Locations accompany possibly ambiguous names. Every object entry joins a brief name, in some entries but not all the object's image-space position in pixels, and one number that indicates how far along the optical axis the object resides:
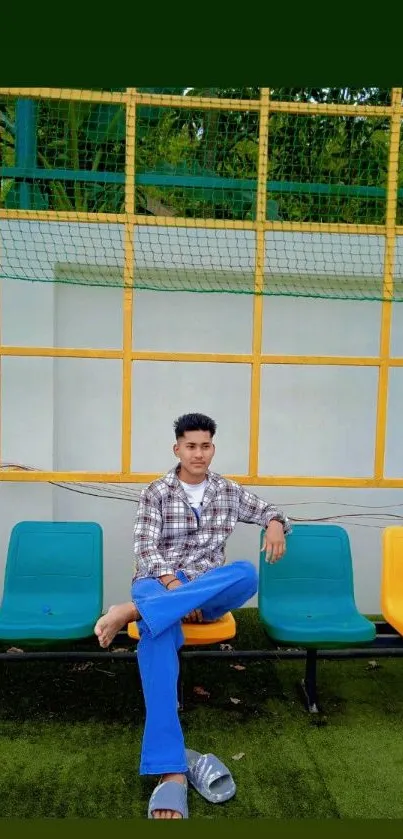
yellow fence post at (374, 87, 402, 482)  3.48
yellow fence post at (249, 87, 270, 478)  3.47
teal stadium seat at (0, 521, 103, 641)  3.28
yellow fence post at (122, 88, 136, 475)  3.45
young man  2.43
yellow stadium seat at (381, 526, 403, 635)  3.23
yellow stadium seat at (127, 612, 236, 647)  2.74
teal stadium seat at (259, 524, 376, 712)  3.14
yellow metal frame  3.43
